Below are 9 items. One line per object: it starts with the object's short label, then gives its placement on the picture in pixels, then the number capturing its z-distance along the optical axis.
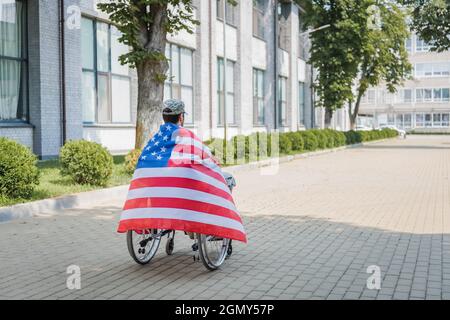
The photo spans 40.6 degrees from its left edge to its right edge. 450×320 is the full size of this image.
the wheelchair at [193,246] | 6.09
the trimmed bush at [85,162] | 12.23
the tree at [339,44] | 37.00
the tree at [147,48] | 15.24
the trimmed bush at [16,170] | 9.97
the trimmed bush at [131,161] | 14.58
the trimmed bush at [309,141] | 29.52
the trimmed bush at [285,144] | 26.11
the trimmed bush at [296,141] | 27.94
